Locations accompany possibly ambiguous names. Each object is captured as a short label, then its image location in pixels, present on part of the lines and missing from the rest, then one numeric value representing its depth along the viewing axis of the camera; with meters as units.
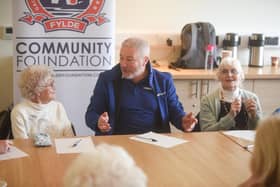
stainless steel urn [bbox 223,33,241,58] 4.40
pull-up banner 3.43
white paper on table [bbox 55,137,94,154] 2.25
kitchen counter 3.92
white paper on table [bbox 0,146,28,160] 2.14
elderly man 2.96
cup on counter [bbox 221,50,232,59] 4.27
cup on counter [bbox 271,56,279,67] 4.60
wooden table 1.91
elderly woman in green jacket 2.99
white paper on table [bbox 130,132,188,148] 2.41
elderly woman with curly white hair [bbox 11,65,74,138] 2.66
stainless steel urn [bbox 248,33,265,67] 4.45
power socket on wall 4.64
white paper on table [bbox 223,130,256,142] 2.58
